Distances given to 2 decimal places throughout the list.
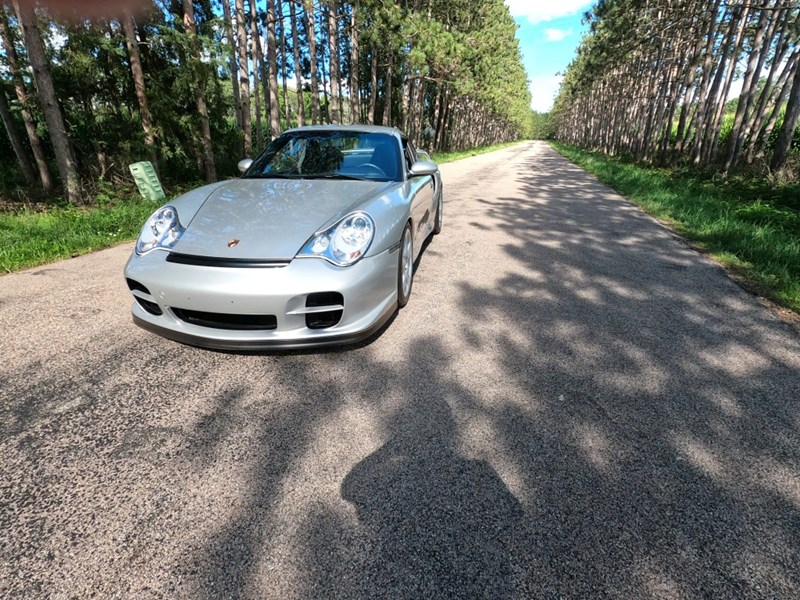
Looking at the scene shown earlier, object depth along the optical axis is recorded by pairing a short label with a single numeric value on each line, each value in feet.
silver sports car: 7.14
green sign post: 24.57
